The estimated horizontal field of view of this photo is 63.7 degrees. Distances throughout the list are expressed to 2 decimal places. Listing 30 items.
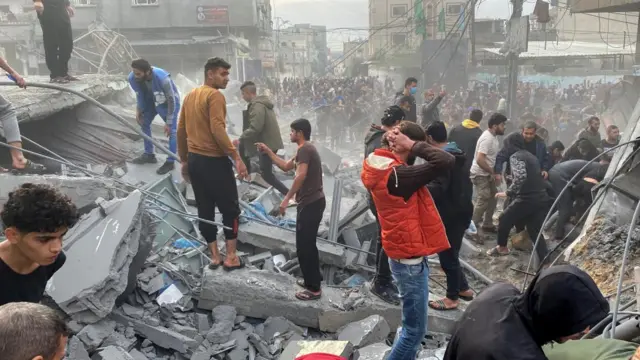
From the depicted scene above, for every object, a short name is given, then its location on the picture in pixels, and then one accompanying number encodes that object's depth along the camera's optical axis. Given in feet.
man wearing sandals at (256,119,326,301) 14.30
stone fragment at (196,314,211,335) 13.78
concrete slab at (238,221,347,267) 18.25
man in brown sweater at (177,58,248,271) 13.64
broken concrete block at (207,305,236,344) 13.42
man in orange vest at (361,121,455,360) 10.56
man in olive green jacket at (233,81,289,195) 22.16
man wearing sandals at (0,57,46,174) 14.19
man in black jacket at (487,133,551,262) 18.43
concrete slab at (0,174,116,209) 16.81
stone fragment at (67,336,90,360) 11.09
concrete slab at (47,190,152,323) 12.34
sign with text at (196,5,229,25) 93.71
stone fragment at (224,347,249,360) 12.90
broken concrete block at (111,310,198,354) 12.76
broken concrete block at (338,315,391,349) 13.19
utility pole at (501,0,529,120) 43.01
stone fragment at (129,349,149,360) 12.19
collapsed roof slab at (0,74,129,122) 21.25
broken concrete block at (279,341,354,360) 11.38
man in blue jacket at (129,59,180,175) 21.29
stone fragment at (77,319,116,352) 11.73
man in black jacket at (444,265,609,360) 5.13
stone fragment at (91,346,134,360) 11.19
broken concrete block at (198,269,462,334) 14.46
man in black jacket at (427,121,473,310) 13.42
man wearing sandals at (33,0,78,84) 22.35
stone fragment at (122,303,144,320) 13.70
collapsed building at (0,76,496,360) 12.48
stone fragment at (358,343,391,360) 12.08
